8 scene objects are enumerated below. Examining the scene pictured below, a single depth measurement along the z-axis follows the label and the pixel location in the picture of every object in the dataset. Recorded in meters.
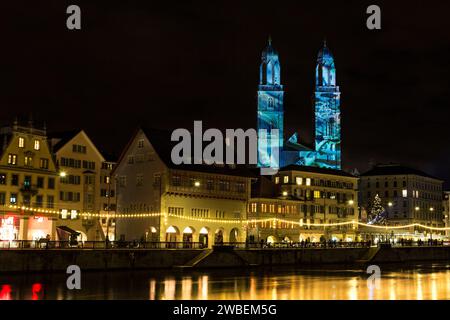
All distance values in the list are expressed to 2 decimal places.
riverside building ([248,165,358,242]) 114.44
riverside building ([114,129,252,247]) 96.38
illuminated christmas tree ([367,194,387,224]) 151.98
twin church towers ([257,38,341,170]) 163.75
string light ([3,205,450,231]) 89.81
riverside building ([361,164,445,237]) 176.38
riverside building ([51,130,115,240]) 101.19
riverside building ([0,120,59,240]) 88.19
